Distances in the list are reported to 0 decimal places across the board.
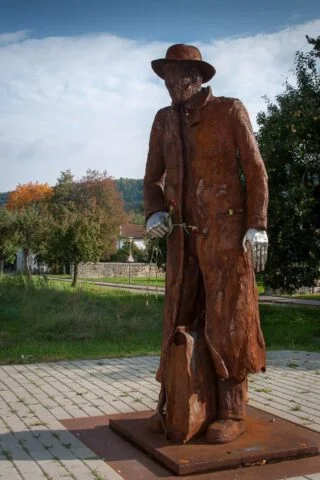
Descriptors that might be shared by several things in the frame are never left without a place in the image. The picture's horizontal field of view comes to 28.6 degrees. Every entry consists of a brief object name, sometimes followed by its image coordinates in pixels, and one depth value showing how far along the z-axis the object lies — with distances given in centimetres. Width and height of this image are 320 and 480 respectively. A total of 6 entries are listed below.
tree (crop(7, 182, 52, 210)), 6744
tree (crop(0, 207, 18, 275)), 4638
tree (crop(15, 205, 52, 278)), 4416
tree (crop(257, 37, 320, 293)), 1492
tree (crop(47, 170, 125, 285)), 3162
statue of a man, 474
